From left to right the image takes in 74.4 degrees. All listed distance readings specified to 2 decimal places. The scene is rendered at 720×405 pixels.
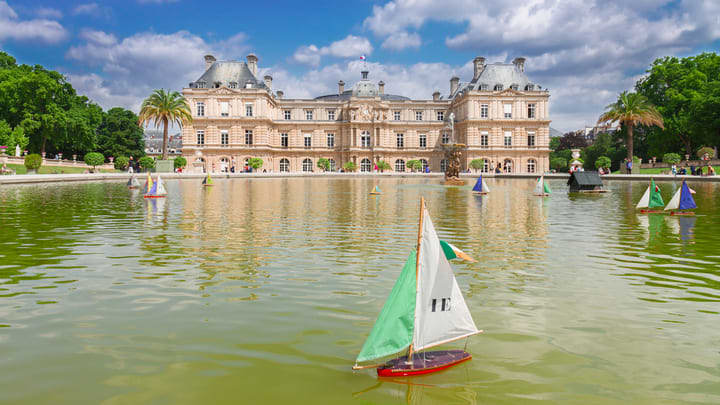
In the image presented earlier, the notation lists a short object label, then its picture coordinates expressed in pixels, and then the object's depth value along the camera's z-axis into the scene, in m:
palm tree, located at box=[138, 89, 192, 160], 54.06
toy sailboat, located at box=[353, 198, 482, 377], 4.22
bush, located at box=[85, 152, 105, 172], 53.22
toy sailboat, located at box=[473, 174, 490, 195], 25.82
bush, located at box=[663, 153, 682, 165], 48.75
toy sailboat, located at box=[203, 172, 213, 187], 34.47
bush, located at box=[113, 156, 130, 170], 59.88
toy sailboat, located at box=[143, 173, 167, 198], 23.00
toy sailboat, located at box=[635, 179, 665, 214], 16.52
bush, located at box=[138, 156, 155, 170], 55.97
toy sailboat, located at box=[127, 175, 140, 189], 29.74
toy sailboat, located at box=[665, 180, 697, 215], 15.50
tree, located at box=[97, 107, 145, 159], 71.81
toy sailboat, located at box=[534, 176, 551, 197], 24.37
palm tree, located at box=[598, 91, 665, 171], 53.00
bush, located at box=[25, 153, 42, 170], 43.91
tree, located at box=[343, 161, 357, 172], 69.75
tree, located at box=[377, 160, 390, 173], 68.50
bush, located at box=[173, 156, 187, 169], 57.97
